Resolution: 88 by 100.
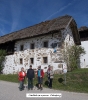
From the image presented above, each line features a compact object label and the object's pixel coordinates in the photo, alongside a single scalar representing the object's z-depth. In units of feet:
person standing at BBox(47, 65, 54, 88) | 20.53
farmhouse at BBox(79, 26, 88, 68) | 44.40
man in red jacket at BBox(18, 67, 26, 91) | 18.97
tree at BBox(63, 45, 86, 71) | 32.63
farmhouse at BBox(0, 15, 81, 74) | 32.39
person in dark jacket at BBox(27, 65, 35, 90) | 19.34
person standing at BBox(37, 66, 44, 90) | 19.93
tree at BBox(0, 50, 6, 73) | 43.26
